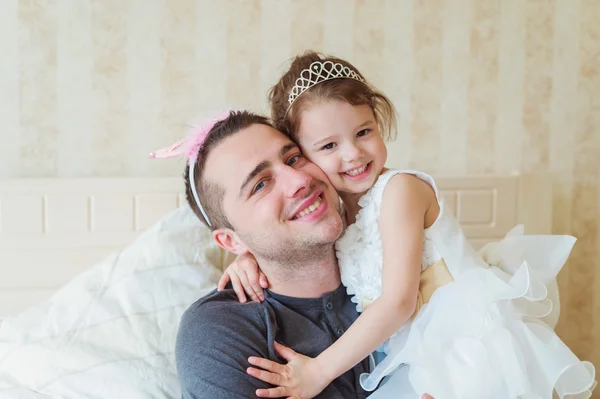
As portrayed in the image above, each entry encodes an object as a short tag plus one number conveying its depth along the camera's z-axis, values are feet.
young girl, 4.21
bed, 5.22
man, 4.46
